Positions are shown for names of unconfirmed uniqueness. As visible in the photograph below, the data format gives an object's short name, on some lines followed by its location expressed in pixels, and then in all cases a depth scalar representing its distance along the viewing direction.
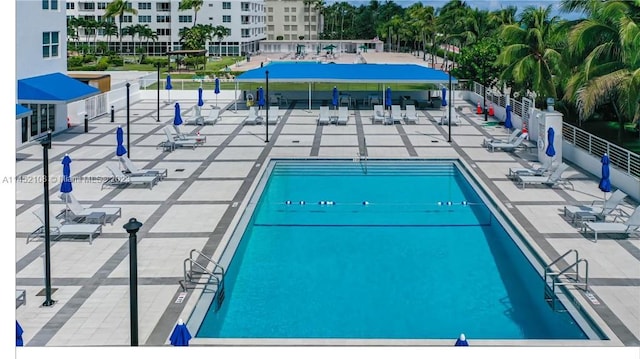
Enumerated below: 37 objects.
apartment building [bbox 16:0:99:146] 25.31
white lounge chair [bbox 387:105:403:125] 32.12
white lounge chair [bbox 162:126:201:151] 25.27
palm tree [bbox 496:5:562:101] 29.23
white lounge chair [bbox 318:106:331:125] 31.66
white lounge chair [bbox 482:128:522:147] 25.48
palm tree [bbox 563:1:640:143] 19.72
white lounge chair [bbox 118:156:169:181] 19.98
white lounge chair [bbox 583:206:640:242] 14.80
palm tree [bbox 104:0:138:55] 81.44
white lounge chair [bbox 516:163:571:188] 19.73
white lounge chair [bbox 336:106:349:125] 31.44
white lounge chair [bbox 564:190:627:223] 16.08
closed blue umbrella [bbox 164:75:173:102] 38.22
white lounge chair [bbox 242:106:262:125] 31.41
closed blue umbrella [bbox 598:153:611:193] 15.82
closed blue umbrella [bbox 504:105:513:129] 29.62
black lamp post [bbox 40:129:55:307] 10.81
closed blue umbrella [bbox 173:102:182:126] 26.64
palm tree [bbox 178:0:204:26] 87.56
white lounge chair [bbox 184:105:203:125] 31.56
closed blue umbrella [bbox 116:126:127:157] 20.34
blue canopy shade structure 34.22
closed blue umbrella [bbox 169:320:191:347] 9.20
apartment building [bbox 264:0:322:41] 130.50
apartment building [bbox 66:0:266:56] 91.81
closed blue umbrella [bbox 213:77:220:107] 36.75
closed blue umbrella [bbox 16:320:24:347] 9.33
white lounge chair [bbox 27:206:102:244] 14.65
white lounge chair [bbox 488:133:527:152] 24.97
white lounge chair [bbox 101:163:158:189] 19.62
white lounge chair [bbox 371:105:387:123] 32.12
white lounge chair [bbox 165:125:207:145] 26.29
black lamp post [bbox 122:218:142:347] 8.51
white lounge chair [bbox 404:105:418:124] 32.34
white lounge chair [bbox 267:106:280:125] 31.50
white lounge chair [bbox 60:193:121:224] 15.77
